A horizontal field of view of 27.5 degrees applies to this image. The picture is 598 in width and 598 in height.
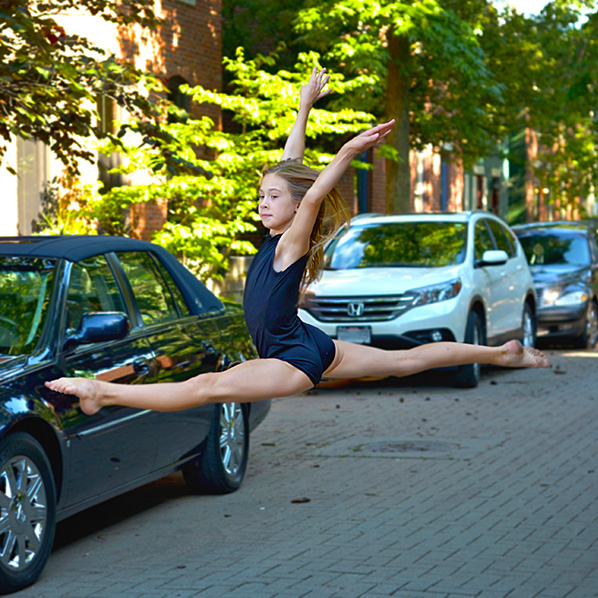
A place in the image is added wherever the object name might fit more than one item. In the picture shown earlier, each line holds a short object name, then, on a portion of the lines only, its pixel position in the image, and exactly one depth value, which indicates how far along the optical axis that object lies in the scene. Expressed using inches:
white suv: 537.3
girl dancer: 175.2
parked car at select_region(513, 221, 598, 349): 743.1
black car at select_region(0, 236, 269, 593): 235.1
